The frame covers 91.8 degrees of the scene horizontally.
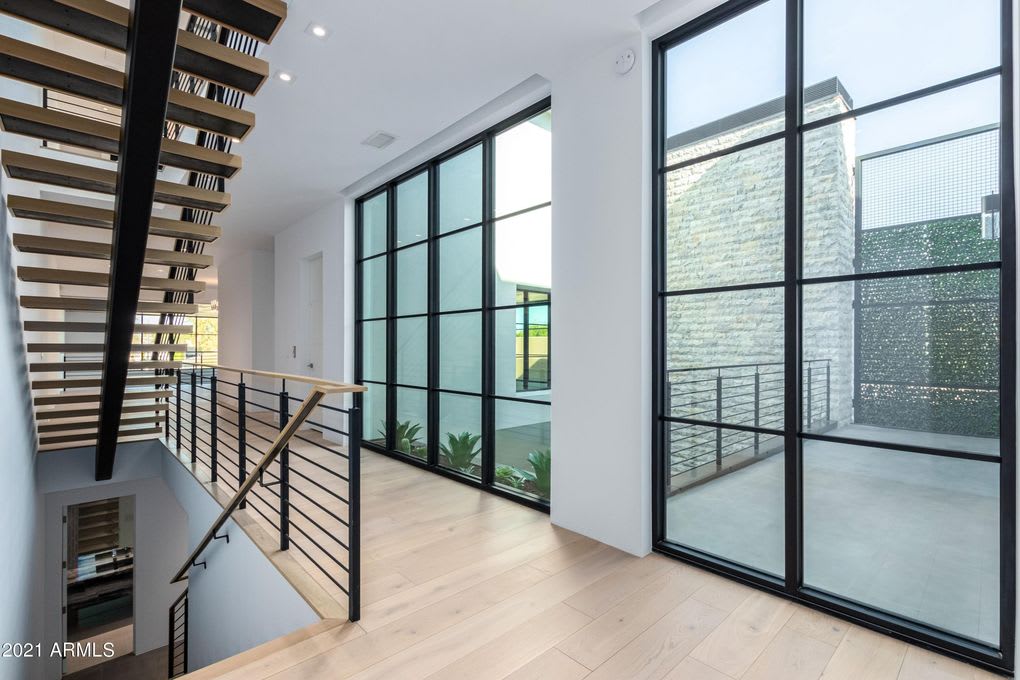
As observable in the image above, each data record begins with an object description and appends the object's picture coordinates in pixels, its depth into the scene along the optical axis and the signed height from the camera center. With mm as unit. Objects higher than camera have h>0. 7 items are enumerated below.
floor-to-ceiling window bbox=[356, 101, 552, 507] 3633 +257
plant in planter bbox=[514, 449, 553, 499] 3521 -954
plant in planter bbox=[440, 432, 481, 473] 4129 -945
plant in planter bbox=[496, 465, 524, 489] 3723 -1045
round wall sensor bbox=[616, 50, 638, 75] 2717 +1544
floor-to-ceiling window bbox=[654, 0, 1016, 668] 1842 +141
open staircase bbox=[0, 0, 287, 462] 1869 +912
